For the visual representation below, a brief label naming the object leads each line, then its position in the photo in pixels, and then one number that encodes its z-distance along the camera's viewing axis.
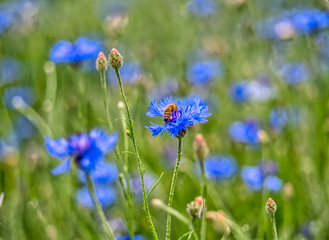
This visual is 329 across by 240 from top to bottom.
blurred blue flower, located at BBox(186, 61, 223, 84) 1.45
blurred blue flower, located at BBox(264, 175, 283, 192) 1.04
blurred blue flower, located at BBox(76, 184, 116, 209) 1.11
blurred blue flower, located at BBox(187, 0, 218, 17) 2.58
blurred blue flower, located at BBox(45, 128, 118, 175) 0.93
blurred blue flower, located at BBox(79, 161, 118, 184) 1.12
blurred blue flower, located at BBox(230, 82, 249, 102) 1.42
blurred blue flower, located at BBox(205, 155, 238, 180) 1.13
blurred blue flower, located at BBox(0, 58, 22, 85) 2.39
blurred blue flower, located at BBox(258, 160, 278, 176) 1.08
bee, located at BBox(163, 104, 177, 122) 0.83
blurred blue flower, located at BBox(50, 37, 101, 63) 1.06
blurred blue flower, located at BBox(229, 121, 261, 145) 1.20
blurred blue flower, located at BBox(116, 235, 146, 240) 1.01
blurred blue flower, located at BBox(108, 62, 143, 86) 1.25
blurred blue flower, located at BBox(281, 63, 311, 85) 1.41
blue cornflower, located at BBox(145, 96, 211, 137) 0.82
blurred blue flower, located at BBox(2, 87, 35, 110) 1.59
